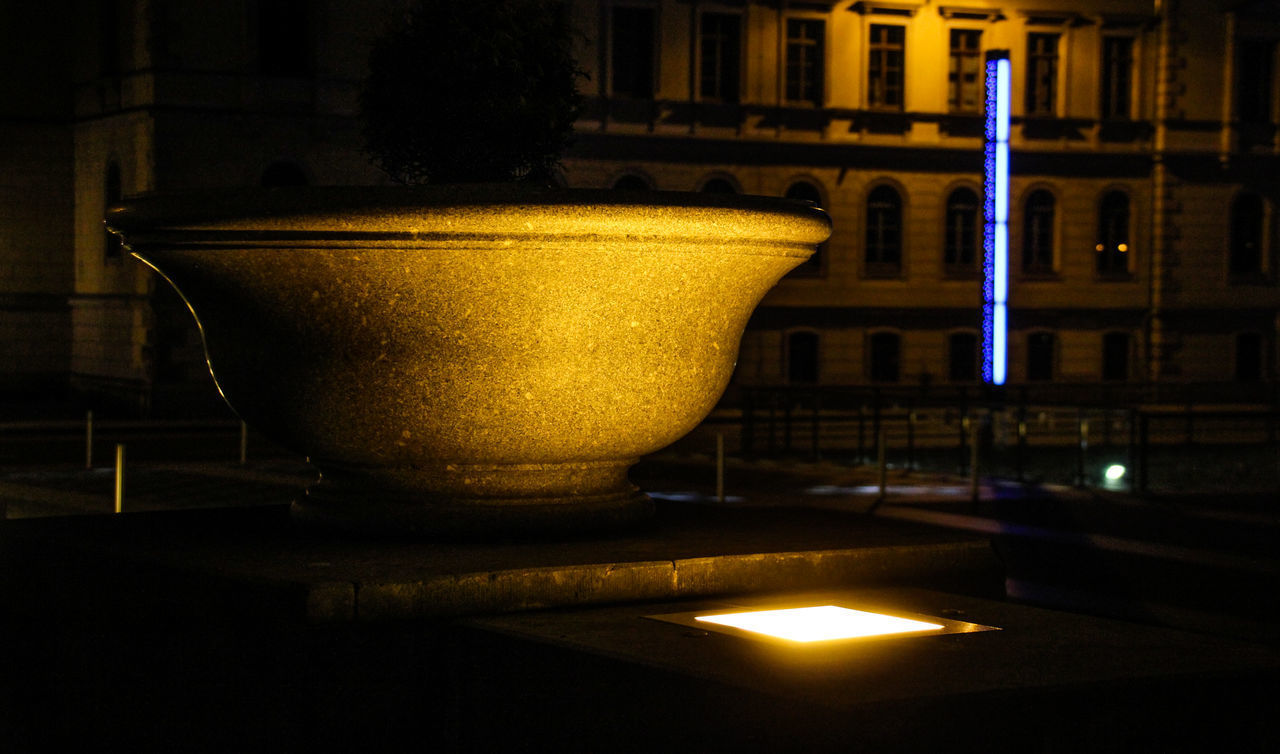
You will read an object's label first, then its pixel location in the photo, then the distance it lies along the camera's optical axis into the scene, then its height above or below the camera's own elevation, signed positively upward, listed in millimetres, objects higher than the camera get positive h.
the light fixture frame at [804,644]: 6398 -1005
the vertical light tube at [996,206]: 25625 +2125
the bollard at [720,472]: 16469 -1083
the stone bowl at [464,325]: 7336 +104
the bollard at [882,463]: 17516 -1046
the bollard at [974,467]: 17172 -1051
